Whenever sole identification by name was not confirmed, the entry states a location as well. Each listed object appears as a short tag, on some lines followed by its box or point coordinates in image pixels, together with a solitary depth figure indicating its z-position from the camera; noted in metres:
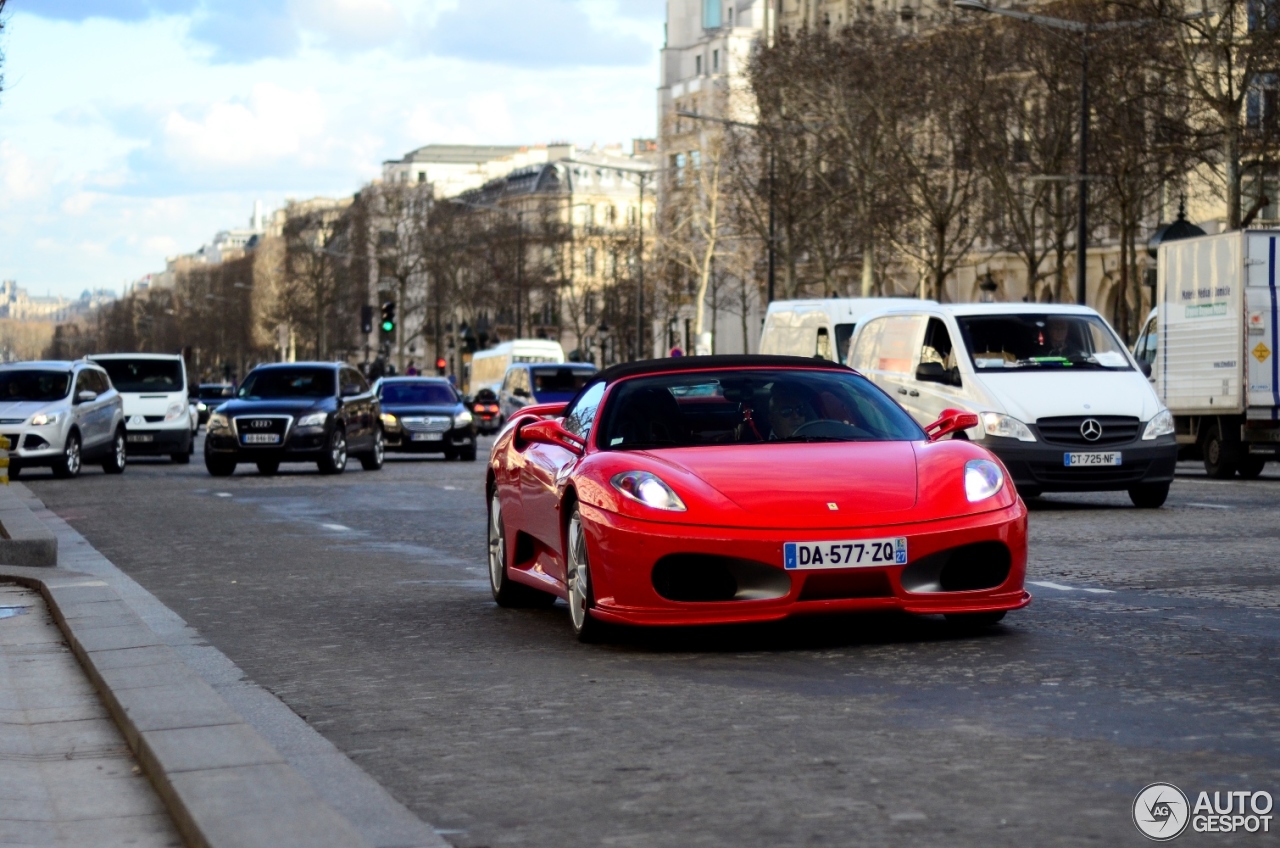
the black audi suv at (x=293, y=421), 30.98
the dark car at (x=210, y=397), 75.25
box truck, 26.27
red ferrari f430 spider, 8.95
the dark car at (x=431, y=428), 37.81
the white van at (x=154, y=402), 37.41
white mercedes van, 18.97
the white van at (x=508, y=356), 73.06
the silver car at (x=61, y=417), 30.52
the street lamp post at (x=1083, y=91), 38.78
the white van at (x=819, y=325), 33.09
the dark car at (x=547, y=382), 44.68
